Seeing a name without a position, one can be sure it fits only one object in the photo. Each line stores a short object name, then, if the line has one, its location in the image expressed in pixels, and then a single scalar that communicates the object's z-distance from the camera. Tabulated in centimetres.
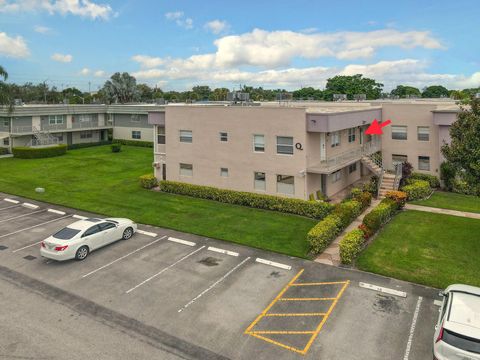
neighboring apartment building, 5131
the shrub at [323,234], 1989
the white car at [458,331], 1052
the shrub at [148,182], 3378
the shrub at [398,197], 2669
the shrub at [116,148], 5441
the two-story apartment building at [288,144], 2725
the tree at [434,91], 12751
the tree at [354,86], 9906
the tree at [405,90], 12584
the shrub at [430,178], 3275
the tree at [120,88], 9431
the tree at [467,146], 1870
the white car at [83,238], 1878
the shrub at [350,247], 1856
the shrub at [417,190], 2942
